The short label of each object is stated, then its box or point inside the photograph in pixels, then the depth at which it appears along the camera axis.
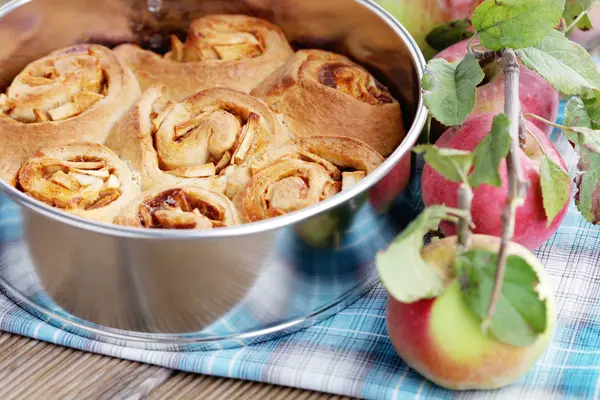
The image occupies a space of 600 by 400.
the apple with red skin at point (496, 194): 0.73
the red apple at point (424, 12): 0.90
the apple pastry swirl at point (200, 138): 0.79
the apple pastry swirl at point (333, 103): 0.82
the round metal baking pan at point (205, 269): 0.70
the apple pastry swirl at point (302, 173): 0.75
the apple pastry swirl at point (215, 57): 0.85
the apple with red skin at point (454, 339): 0.67
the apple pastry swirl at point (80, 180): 0.76
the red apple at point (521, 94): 0.81
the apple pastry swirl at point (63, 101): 0.80
